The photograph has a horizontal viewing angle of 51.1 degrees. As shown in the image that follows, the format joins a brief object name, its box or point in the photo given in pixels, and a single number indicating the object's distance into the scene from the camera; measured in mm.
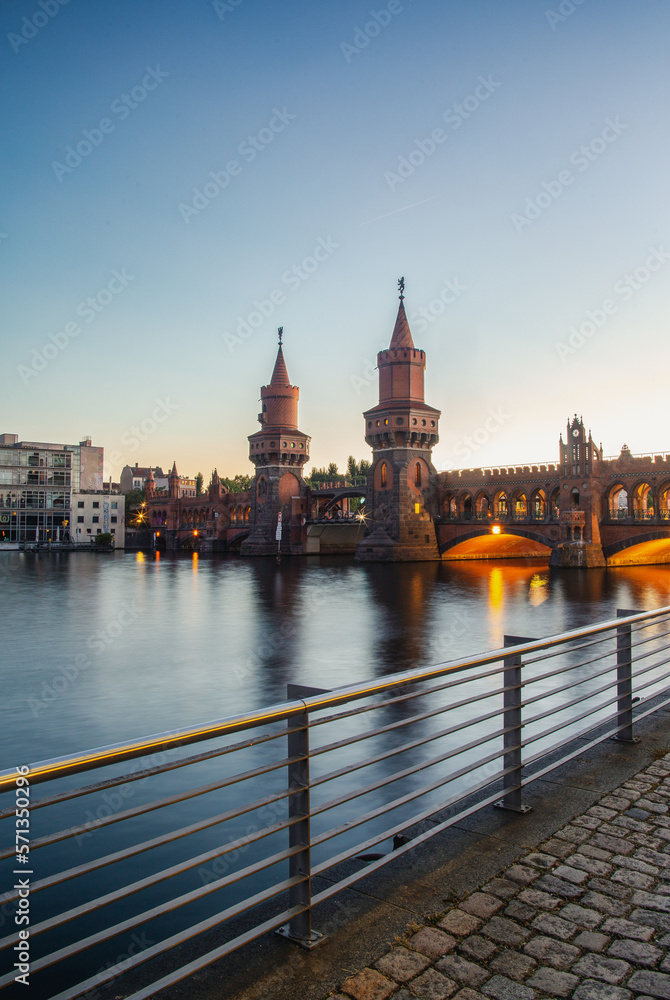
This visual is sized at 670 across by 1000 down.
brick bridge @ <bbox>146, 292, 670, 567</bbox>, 50031
